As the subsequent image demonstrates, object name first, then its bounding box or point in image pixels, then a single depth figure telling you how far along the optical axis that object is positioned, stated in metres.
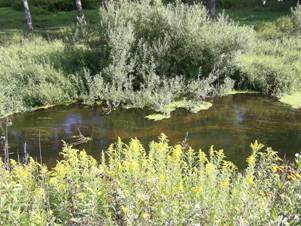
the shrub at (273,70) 14.81
